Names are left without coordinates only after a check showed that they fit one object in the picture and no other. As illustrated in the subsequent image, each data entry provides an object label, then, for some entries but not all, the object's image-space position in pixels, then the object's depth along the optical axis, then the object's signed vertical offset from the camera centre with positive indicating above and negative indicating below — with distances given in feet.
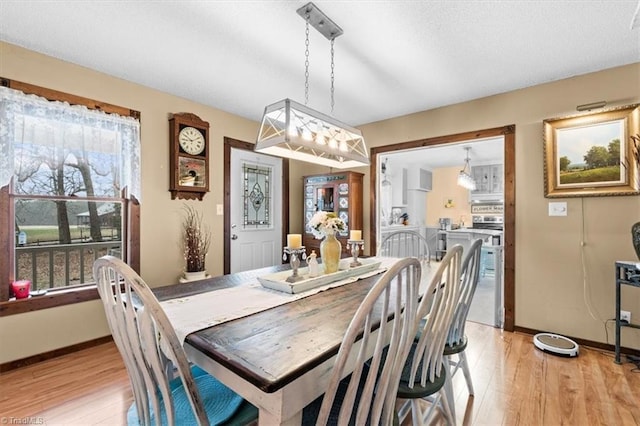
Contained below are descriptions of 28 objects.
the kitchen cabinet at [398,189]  21.85 +1.86
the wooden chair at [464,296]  4.94 -1.41
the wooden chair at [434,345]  3.76 -1.71
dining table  2.76 -1.41
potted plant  10.29 -1.07
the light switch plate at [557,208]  8.82 +0.20
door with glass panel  12.34 +0.21
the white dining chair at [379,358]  2.62 -1.39
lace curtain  7.05 +2.04
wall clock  10.05 +2.06
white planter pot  10.01 -2.08
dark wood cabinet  12.75 +0.74
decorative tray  5.27 -1.24
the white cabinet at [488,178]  20.71 +2.58
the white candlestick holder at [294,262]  5.58 -0.90
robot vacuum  7.82 -3.54
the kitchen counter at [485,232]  16.79 -1.01
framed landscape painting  7.90 +1.72
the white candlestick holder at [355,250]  7.00 -0.87
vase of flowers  6.02 -0.40
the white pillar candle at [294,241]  5.75 -0.51
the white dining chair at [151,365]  2.73 -1.52
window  7.22 +0.67
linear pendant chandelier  5.61 +1.78
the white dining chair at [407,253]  9.18 -1.15
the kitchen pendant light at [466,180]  18.28 +2.16
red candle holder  7.32 -1.83
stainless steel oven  20.77 -0.52
